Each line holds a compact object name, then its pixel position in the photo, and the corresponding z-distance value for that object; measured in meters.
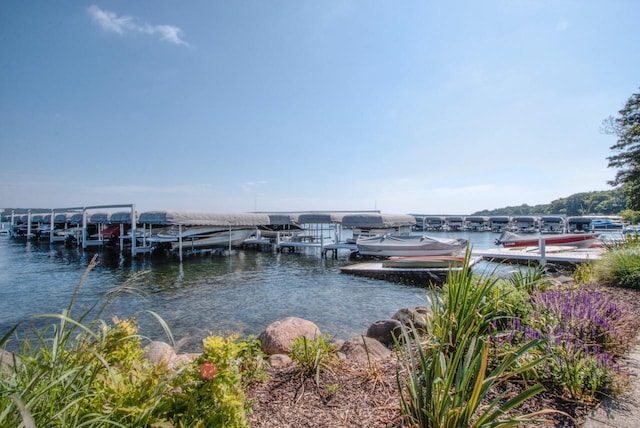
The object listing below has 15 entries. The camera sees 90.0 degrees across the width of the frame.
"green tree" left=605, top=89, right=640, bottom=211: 17.61
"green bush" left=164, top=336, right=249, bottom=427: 1.70
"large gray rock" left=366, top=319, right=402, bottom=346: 6.52
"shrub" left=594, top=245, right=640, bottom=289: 6.80
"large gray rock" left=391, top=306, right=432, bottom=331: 6.83
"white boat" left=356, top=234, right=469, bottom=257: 18.41
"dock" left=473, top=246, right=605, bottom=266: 15.05
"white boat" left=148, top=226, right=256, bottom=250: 24.59
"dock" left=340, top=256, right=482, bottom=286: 14.45
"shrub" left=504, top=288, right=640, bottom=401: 2.72
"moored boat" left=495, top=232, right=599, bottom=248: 21.56
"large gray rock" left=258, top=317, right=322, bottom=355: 5.48
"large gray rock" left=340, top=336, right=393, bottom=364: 4.03
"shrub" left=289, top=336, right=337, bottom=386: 3.18
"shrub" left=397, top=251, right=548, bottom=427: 1.98
